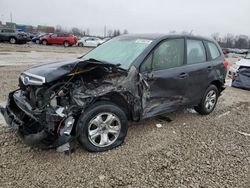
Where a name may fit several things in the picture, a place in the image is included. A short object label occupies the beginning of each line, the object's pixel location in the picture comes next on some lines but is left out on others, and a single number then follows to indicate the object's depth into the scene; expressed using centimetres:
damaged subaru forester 303
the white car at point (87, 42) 3294
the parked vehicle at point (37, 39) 3011
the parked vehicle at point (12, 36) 2527
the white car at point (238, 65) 863
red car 2907
